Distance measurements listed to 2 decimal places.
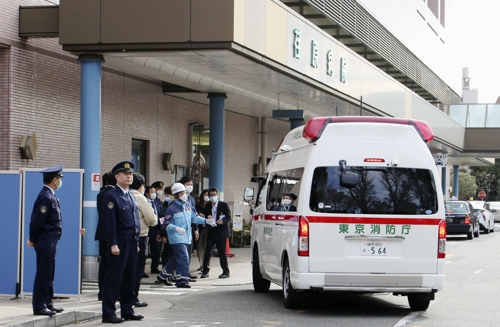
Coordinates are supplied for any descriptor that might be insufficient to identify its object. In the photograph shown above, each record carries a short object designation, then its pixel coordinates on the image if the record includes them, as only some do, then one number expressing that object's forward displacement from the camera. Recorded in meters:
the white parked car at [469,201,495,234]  40.22
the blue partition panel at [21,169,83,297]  12.86
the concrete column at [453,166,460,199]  66.81
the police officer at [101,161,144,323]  10.73
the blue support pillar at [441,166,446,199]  59.46
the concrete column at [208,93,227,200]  23.77
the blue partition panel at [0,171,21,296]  13.07
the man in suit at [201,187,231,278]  17.38
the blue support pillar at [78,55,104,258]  16.55
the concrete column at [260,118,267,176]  32.97
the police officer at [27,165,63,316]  11.18
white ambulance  11.61
